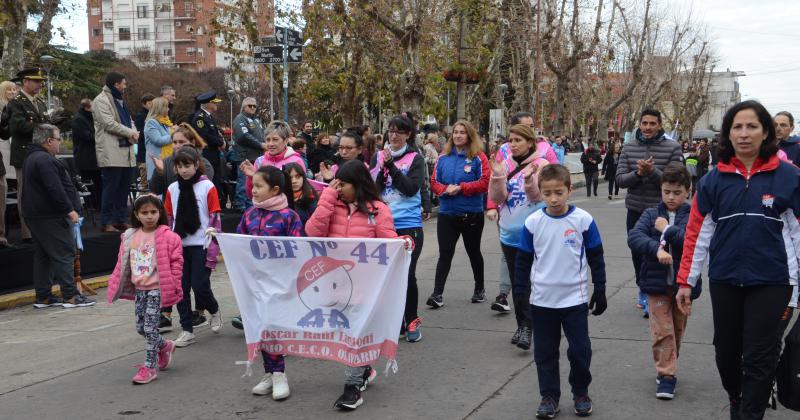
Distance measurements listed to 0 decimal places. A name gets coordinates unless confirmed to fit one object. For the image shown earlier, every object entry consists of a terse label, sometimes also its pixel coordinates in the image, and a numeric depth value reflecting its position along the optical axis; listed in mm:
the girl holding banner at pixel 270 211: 6133
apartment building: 108938
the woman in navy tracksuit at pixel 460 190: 8133
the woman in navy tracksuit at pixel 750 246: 4340
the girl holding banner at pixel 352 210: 5891
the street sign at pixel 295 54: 15852
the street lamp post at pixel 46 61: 24953
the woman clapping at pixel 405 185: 7348
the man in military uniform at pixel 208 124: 13047
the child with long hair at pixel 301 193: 7587
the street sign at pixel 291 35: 15820
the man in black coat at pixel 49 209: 9195
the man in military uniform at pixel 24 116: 10250
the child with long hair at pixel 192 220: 7383
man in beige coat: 11547
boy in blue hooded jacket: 5680
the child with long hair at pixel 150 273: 6418
